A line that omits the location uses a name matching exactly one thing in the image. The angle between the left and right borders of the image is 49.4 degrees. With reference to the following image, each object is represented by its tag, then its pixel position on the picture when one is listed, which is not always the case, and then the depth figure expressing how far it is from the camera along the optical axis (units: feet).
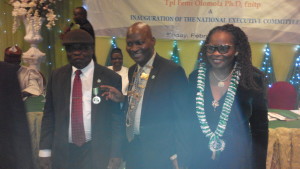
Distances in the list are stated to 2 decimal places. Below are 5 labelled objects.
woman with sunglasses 6.47
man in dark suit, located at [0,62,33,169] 4.55
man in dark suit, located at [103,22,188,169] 6.89
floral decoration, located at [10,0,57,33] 15.44
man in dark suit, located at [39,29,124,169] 7.01
